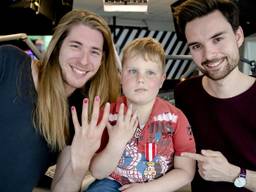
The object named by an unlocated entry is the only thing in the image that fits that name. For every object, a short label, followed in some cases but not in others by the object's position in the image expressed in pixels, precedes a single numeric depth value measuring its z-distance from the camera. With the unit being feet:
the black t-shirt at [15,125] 5.36
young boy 4.96
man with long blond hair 5.31
